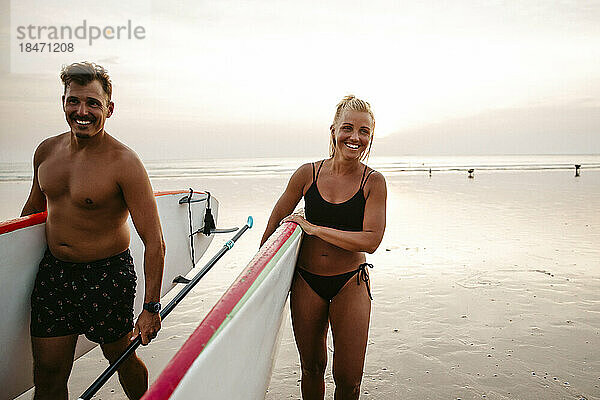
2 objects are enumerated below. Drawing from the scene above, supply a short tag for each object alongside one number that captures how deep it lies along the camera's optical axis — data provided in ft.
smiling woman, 7.38
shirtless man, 7.29
